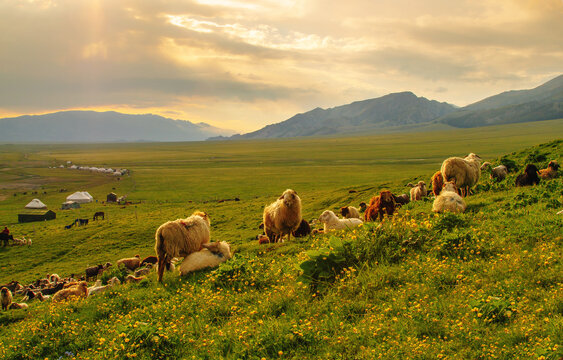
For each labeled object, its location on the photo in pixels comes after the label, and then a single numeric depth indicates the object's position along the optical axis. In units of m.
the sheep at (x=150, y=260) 21.86
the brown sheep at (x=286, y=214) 15.60
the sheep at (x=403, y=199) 21.92
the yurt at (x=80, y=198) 67.12
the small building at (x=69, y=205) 62.31
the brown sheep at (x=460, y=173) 18.03
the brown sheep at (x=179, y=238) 11.32
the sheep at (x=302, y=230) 17.00
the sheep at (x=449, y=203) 12.45
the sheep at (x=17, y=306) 15.53
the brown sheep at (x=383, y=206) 15.64
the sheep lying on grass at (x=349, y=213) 19.97
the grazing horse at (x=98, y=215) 49.99
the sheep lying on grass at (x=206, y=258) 10.56
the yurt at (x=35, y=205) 61.78
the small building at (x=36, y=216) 51.34
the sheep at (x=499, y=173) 20.07
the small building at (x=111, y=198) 67.56
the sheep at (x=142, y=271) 17.42
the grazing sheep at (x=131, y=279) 14.43
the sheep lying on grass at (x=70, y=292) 14.23
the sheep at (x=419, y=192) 22.05
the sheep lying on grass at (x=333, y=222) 16.12
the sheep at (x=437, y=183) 19.06
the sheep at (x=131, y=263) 21.69
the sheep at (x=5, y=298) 15.93
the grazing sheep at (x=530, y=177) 15.85
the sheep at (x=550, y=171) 16.88
